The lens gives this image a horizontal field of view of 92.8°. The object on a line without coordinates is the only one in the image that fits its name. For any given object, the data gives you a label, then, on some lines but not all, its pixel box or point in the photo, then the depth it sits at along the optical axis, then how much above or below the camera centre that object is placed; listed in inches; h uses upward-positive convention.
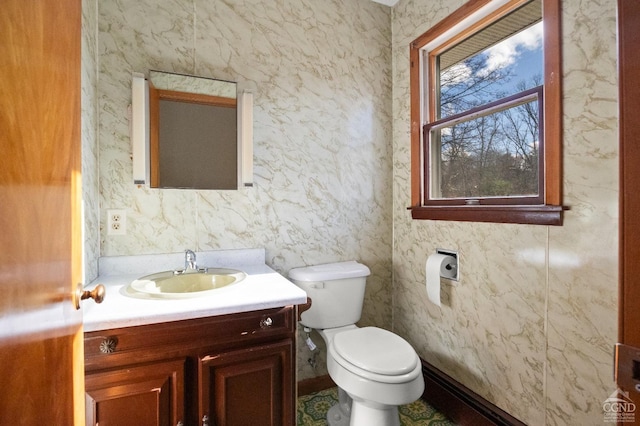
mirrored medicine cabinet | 60.0 +16.3
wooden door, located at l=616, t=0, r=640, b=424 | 19.1 +0.6
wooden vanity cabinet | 38.3 -22.0
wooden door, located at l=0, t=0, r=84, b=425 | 17.0 +0.0
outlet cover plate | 58.0 -1.8
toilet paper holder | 65.0 -12.9
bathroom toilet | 48.0 -25.0
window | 49.1 +18.9
